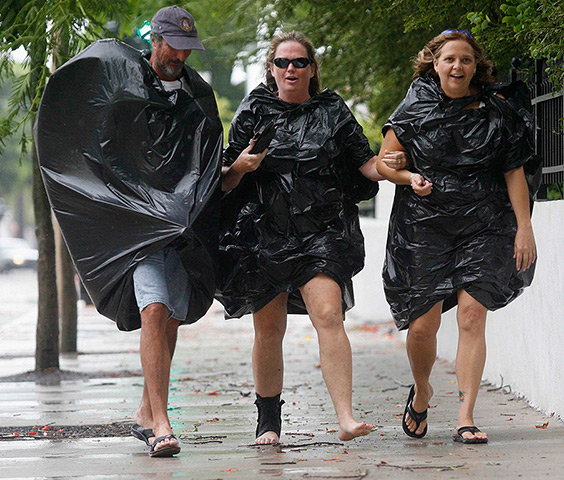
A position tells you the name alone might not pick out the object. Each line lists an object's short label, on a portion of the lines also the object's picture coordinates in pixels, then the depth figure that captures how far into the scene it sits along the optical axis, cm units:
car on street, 8734
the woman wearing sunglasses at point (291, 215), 1019
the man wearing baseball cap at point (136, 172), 1018
